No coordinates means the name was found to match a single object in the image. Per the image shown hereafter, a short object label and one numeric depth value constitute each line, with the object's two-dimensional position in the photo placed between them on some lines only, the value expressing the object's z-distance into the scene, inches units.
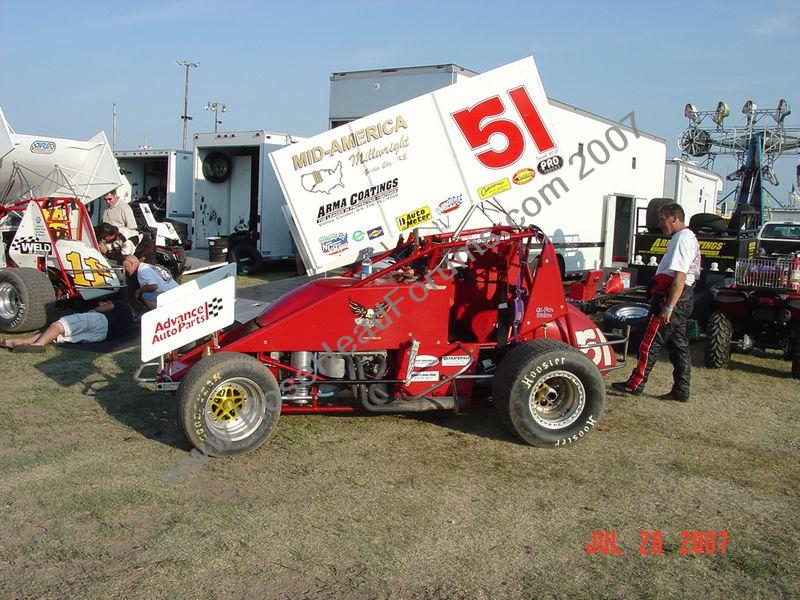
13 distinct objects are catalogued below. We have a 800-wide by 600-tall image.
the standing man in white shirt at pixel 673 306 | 241.3
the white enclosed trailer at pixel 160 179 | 733.3
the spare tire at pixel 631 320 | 325.1
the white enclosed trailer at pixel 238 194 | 579.8
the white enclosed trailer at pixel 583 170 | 468.7
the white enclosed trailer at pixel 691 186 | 743.7
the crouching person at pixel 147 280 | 314.7
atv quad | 297.7
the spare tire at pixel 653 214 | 510.6
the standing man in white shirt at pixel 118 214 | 468.4
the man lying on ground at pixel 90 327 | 299.9
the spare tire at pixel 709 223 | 471.2
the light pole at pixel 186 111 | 1792.6
